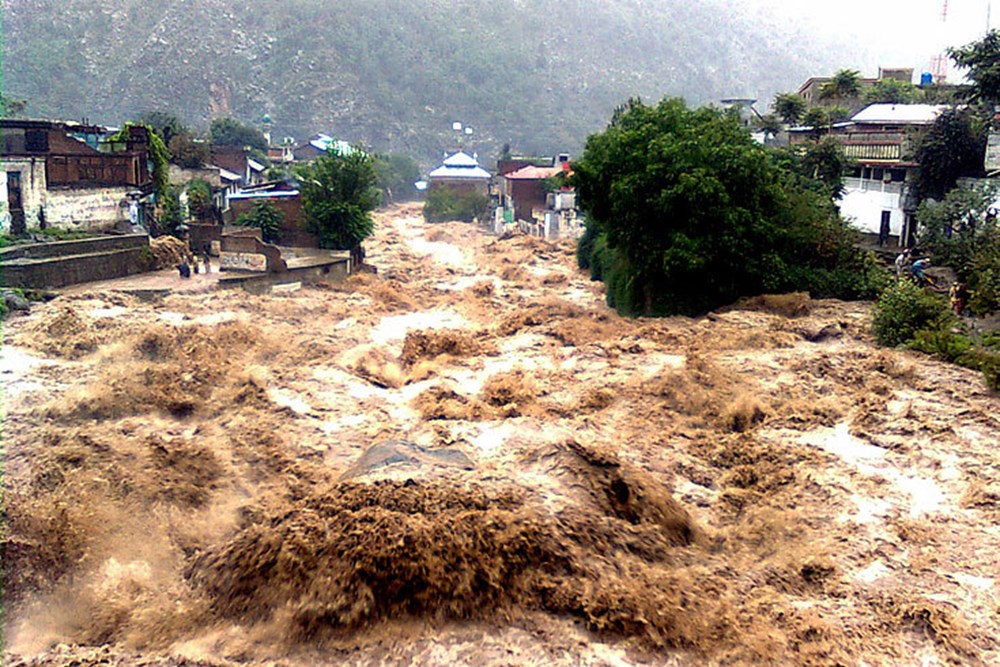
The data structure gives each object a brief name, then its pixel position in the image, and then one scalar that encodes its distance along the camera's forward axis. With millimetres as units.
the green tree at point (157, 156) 33000
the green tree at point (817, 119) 35312
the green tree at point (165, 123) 42156
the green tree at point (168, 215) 33781
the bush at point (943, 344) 17500
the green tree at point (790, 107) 41656
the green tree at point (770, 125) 41031
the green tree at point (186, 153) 40250
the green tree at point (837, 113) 41562
